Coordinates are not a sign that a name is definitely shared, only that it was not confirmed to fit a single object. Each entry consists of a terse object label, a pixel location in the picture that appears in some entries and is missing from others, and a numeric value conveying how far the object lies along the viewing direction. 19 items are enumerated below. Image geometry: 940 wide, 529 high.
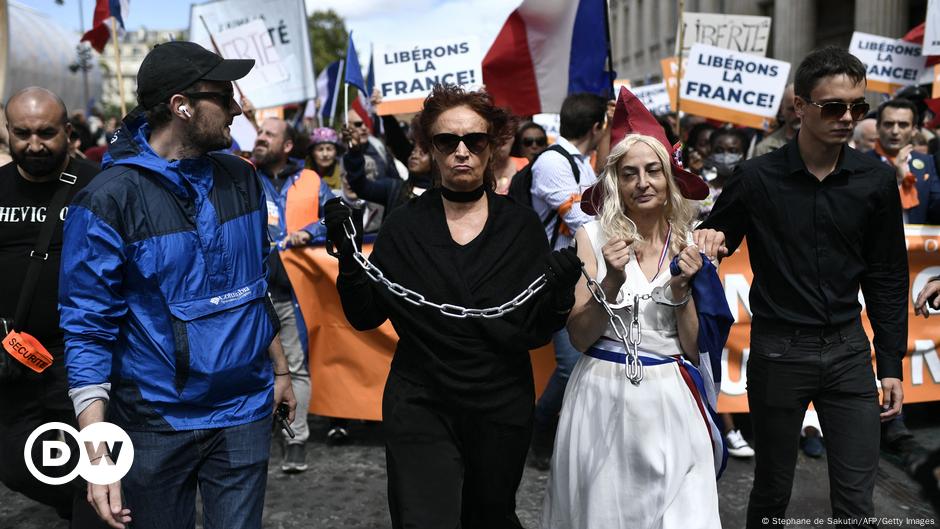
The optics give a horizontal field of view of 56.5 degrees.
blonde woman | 3.09
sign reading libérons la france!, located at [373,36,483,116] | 8.26
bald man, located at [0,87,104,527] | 3.86
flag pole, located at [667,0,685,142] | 8.09
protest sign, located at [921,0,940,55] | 8.62
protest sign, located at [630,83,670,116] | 13.44
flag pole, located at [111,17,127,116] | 7.79
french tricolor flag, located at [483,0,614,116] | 6.91
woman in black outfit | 3.02
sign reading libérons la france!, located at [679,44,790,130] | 9.25
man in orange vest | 6.05
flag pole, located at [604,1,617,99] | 6.71
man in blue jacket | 2.64
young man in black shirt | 3.47
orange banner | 6.08
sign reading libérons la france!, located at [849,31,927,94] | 10.12
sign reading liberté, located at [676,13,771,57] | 11.26
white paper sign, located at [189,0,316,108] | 9.34
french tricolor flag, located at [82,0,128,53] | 9.35
